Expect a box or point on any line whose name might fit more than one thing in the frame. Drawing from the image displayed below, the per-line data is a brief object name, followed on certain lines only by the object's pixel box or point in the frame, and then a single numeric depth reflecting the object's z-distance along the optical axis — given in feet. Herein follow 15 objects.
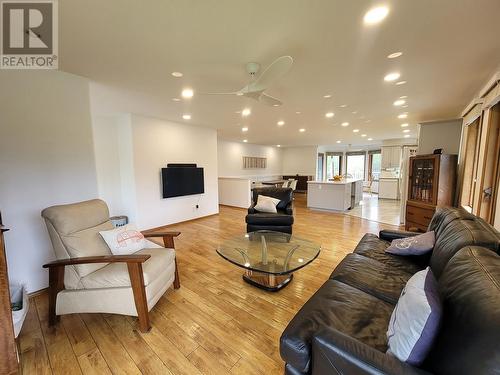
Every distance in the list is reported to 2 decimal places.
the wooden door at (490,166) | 8.67
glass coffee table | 6.96
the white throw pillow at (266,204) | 13.11
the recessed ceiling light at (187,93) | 9.62
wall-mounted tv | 15.46
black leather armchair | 12.08
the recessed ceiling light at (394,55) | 6.70
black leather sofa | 2.58
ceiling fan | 5.48
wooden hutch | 13.73
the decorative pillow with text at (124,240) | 6.66
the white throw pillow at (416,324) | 2.85
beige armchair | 5.72
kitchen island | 19.83
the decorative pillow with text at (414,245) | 6.51
